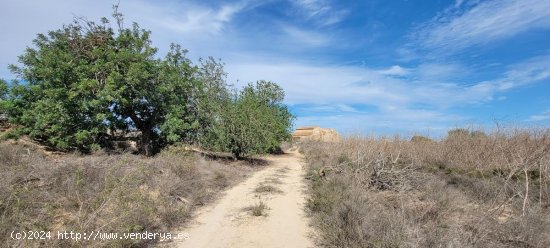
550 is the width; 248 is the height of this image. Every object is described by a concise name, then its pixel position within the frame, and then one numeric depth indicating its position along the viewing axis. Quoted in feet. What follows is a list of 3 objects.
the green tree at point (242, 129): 65.26
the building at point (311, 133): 186.70
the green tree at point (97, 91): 48.70
